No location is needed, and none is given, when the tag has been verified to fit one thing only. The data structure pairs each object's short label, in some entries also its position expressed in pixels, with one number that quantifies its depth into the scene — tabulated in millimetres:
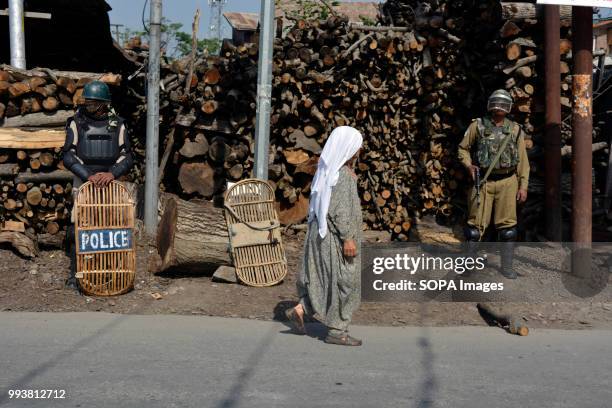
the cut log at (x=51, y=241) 9023
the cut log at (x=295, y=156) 9734
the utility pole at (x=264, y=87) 8180
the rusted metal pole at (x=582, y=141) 7508
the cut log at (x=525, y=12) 8984
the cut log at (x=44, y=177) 9062
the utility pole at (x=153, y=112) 8859
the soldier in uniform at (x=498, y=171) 7973
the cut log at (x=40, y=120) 9117
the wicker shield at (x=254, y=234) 8039
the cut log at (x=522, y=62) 9016
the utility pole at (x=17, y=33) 10195
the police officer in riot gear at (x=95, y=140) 7785
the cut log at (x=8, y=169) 8906
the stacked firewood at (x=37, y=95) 9055
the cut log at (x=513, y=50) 8961
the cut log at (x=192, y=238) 7938
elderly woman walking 5906
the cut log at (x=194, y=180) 9773
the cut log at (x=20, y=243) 8453
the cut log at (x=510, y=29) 8984
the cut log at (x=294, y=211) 9891
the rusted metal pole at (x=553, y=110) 8734
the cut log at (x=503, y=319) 6457
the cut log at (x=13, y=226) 8898
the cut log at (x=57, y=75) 9172
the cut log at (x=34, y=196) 9078
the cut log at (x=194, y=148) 9703
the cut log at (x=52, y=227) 9302
